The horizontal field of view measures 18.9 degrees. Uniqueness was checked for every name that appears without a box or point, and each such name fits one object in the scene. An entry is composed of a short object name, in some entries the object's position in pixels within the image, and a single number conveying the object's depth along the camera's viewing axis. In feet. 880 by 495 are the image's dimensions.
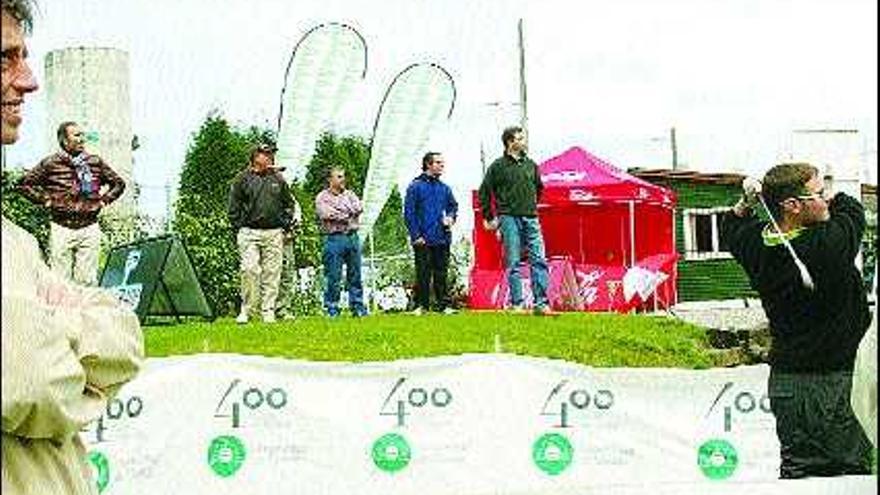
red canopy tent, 45.66
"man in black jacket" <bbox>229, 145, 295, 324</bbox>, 38.92
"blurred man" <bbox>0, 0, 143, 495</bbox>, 8.87
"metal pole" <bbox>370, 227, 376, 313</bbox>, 44.94
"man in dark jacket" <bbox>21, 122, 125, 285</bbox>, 31.99
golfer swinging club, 21.78
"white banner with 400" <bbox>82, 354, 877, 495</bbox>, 27.89
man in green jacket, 38.44
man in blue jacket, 39.83
